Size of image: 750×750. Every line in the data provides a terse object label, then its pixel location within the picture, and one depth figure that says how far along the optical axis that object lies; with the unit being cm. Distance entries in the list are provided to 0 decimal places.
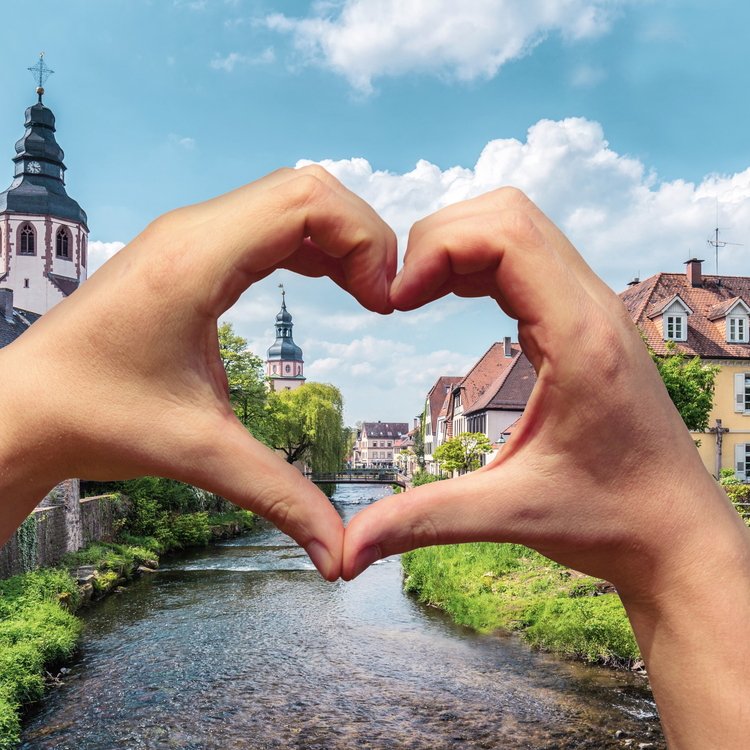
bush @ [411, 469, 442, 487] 3299
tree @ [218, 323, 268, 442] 2930
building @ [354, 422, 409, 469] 12862
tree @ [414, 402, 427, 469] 5634
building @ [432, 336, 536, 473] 3173
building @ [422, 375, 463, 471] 4908
